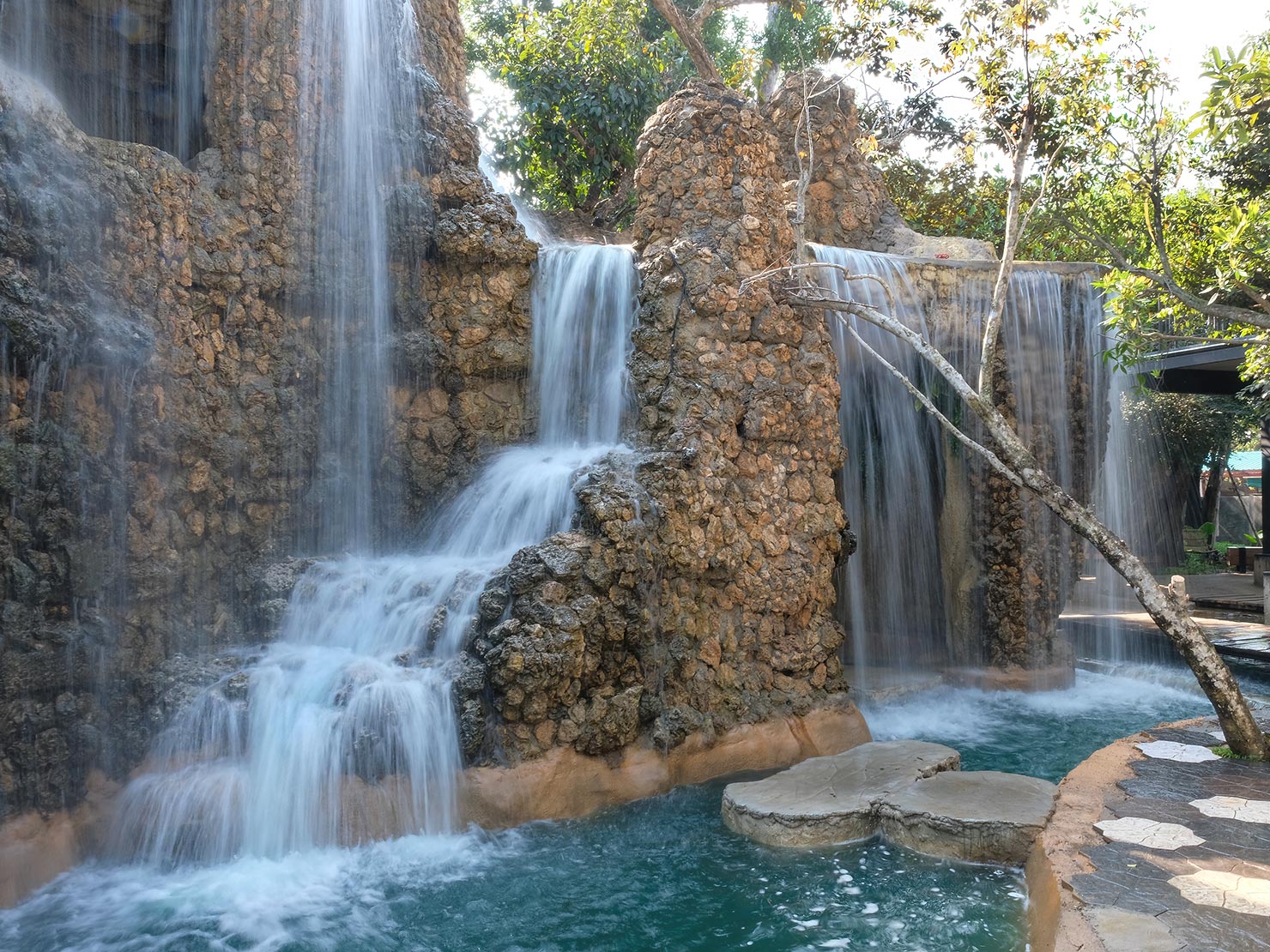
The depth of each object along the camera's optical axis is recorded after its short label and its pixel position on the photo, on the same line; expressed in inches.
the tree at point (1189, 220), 301.9
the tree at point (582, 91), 695.7
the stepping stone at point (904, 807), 248.7
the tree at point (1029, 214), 276.1
